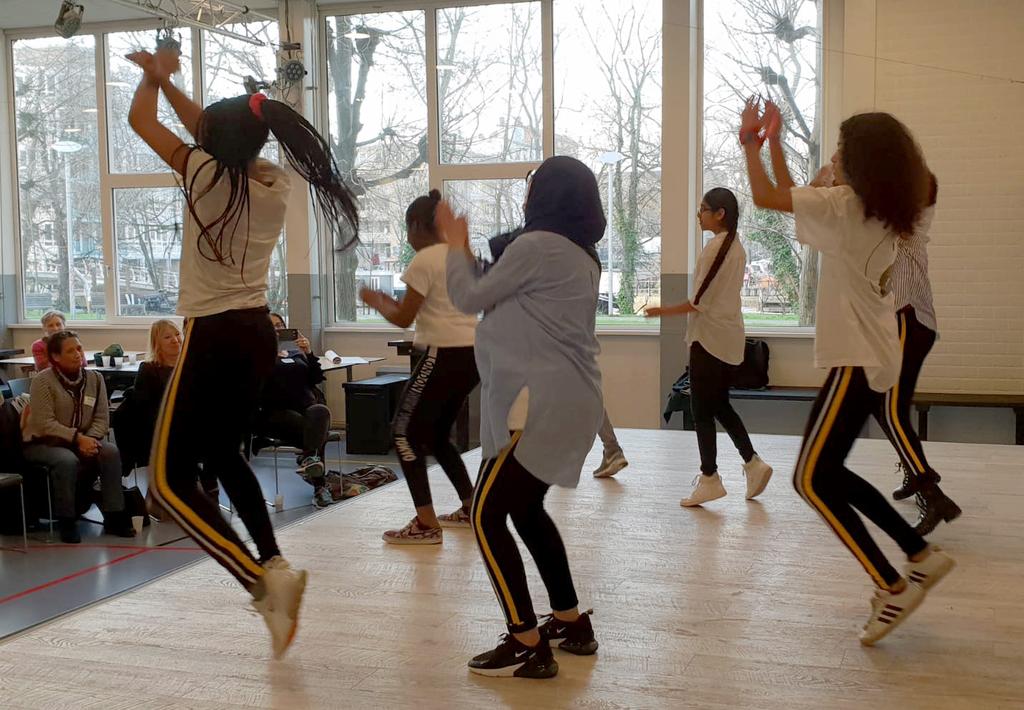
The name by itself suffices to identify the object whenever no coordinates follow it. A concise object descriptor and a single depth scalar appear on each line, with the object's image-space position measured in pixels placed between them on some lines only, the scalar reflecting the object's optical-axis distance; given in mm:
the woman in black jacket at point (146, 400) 5730
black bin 8172
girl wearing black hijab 2275
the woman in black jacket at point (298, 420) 6456
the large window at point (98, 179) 9859
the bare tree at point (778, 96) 8062
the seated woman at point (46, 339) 6186
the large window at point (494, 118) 8625
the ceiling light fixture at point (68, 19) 7844
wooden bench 7016
